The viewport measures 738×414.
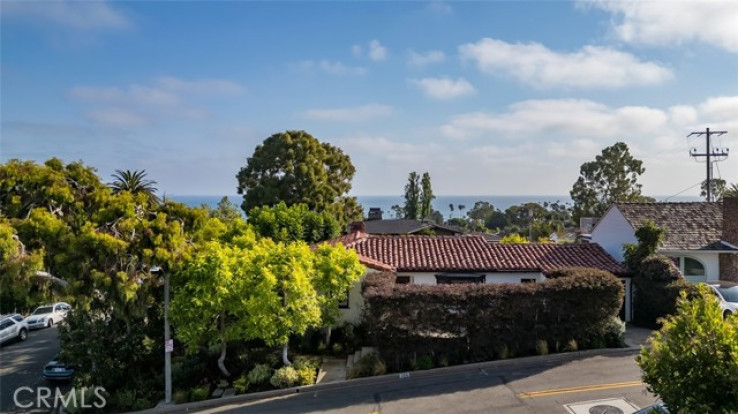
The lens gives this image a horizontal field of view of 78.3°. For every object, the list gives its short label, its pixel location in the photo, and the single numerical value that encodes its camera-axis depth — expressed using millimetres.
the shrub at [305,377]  15875
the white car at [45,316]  29891
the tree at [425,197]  74625
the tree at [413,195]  75375
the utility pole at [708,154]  35031
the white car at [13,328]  25234
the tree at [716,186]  60869
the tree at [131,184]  21891
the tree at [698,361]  7207
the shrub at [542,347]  16969
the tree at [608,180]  54969
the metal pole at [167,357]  15562
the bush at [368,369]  16188
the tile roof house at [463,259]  21688
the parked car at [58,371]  18094
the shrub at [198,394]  15484
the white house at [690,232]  23125
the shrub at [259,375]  15982
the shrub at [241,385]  15719
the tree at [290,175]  40938
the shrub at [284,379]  15797
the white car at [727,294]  19141
